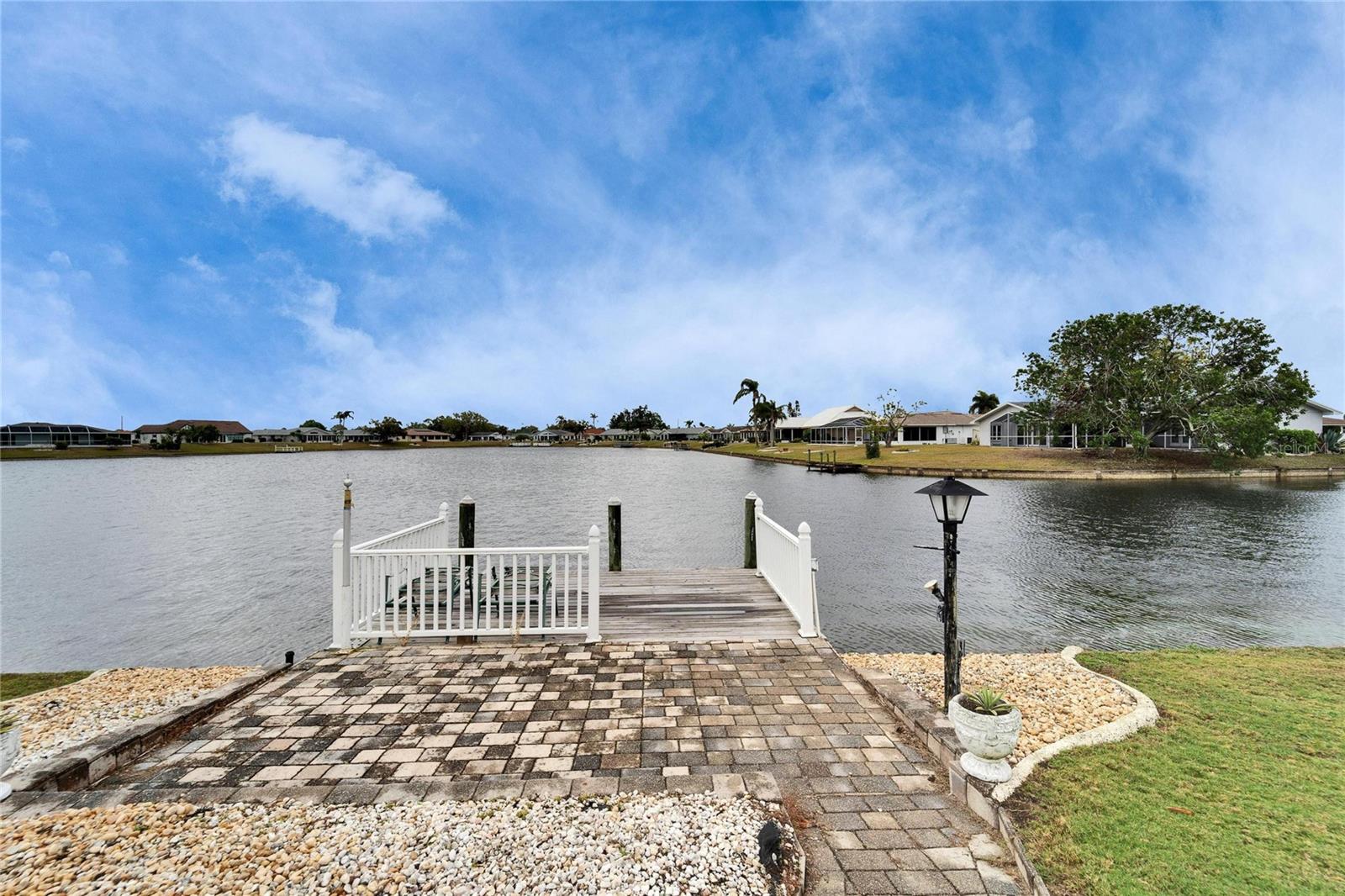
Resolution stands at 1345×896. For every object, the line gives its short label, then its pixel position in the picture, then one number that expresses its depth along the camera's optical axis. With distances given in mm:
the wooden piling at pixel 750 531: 9312
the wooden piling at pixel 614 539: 9367
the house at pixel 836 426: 68500
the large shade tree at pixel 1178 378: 37062
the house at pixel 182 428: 106375
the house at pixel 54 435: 91250
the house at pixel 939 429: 61000
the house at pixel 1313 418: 46594
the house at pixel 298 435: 121688
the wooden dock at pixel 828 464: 42156
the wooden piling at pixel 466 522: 8320
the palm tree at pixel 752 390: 75938
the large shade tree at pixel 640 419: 140500
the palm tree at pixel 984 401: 84938
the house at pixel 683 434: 134375
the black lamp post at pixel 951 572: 4273
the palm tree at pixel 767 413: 77488
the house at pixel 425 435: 125125
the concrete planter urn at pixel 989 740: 3240
